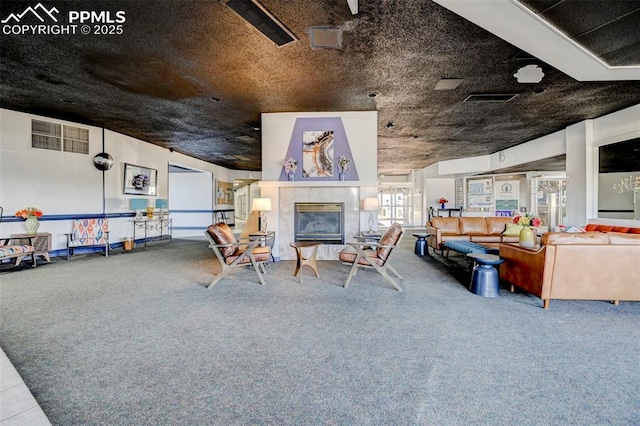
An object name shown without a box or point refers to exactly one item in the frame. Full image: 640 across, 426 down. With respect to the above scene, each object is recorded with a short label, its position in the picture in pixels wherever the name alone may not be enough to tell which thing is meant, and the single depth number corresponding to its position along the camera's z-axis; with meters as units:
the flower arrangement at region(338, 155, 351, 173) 5.86
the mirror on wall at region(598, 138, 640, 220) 5.47
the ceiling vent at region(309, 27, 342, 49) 3.20
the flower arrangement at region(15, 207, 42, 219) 5.38
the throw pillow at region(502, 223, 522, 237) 6.41
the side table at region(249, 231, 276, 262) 5.23
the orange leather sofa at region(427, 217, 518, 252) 6.62
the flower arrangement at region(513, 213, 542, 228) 3.93
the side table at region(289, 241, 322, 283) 4.50
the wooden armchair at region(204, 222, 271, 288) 4.12
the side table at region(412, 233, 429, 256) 6.79
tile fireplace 5.98
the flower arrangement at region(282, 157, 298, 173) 5.91
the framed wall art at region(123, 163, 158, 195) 7.89
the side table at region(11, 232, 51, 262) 5.43
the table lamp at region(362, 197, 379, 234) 5.68
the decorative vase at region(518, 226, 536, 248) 3.75
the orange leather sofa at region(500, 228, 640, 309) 3.18
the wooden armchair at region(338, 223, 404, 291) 4.06
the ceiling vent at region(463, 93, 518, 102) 5.01
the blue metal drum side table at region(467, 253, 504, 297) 3.69
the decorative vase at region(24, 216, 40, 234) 5.40
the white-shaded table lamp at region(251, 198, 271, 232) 5.40
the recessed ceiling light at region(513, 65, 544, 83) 4.01
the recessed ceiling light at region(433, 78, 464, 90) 4.43
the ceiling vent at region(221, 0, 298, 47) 2.74
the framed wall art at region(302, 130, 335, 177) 6.01
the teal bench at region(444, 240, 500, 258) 4.90
